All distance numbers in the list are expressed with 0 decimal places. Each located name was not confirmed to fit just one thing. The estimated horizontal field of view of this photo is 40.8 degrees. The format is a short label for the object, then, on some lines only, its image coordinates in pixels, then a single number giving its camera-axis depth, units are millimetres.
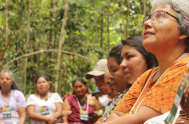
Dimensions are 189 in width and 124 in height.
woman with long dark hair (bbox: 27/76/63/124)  4277
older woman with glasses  1032
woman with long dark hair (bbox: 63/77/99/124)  4180
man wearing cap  3008
